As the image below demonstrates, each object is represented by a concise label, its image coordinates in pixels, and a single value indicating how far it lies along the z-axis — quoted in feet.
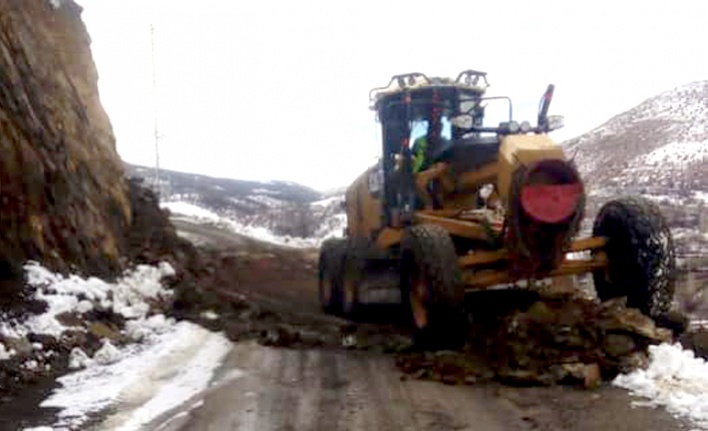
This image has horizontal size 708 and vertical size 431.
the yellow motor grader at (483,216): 27.91
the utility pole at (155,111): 147.74
